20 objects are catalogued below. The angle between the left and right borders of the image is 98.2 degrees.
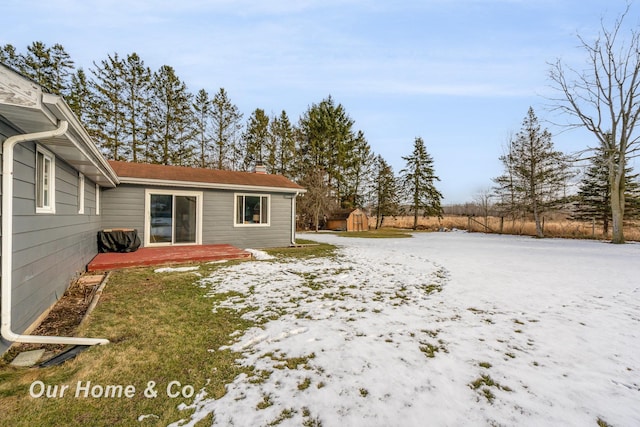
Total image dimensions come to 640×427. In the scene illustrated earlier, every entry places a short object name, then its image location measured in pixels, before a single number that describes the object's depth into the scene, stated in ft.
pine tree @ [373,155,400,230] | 92.84
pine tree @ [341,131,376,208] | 89.04
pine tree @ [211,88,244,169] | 67.41
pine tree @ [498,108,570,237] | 55.93
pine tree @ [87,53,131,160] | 52.75
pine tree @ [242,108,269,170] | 76.95
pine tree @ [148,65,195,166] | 58.23
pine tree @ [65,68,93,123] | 51.55
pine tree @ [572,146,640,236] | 53.93
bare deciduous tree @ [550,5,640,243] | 43.24
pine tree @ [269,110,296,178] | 77.92
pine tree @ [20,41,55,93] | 48.98
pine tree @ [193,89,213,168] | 64.34
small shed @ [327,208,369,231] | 75.10
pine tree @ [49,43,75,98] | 50.83
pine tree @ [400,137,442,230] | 90.68
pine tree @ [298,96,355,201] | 82.74
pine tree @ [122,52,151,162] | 55.42
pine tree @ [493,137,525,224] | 61.36
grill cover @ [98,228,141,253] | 23.21
